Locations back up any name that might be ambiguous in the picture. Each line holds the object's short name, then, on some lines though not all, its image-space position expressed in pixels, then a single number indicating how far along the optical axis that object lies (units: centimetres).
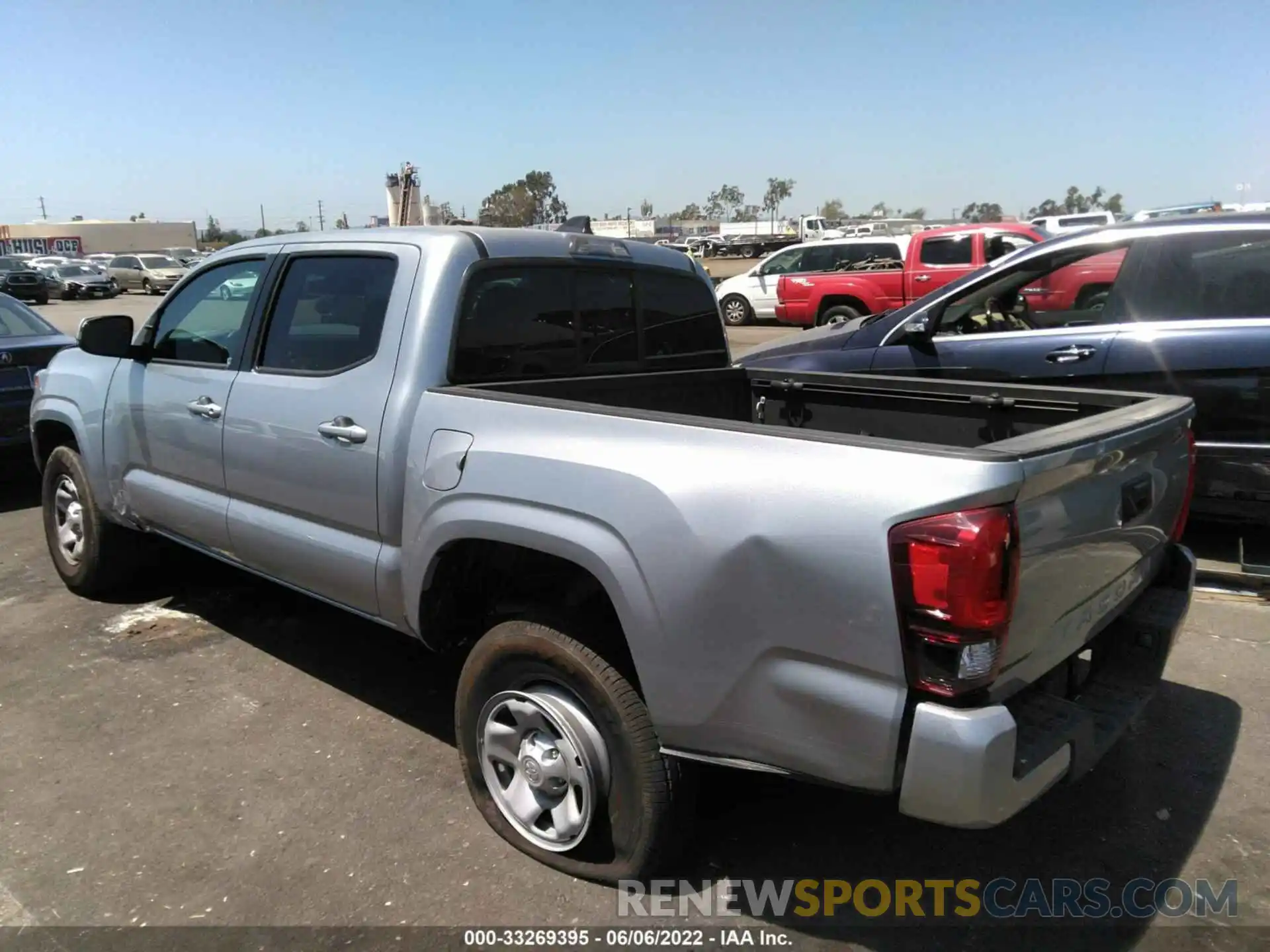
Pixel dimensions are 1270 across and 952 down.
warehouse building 7575
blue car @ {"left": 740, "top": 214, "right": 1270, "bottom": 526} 513
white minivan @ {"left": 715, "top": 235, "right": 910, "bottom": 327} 1769
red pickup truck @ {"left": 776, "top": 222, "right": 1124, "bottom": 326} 1587
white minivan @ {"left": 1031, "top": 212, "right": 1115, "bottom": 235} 2279
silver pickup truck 210
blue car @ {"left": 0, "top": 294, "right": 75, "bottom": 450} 707
